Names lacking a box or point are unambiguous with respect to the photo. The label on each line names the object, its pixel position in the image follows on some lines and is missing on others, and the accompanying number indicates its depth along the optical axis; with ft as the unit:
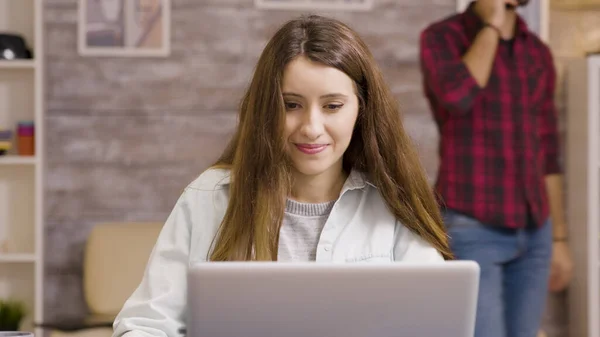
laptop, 3.92
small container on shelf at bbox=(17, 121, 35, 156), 13.08
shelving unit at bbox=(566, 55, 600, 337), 13.29
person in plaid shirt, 12.86
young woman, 5.57
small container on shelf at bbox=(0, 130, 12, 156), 12.95
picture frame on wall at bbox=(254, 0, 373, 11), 13.65
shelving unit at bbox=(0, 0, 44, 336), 13.43
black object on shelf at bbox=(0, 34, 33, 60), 12.93
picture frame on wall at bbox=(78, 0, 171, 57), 13.39
